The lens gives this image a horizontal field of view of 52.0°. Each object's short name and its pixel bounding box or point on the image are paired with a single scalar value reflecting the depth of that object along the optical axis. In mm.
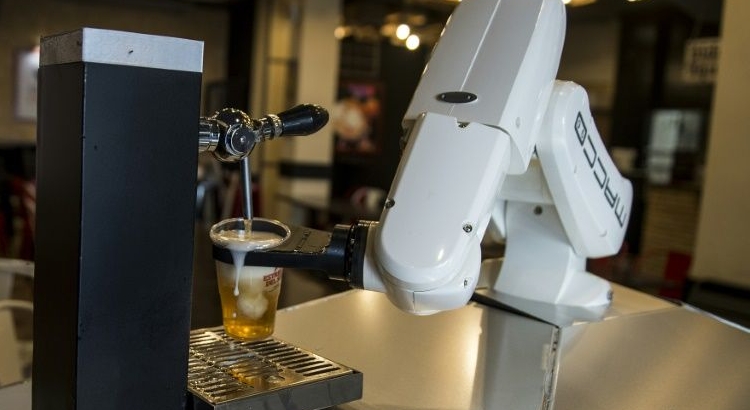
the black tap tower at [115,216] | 667
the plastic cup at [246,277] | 824
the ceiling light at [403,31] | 5371
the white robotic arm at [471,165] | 776
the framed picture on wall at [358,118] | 7328
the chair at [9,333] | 1720
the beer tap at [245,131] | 756
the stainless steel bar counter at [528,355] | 961
